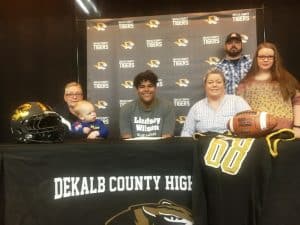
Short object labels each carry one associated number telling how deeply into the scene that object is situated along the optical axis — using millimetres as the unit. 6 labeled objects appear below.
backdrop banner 3352
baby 2175
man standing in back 2912
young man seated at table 2638
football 1409
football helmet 1610
